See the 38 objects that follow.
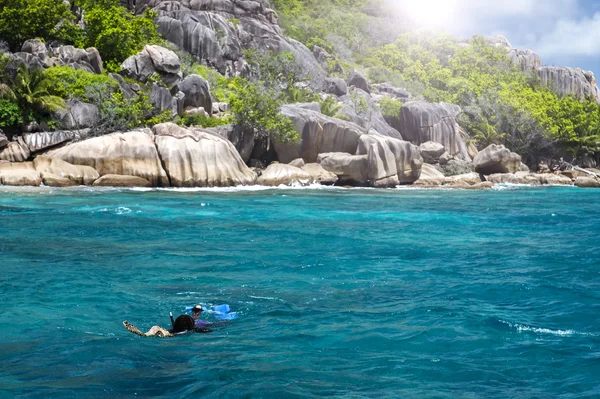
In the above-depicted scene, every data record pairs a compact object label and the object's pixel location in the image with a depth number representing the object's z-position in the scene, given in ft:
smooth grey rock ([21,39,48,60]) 132.26
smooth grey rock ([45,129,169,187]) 106.22
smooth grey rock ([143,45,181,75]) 143.64
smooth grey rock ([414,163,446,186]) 144.05
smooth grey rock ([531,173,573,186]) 163.12
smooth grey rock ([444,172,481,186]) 146.66
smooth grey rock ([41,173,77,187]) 101.40
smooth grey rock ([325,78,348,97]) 196.34
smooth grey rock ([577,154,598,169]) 196.90
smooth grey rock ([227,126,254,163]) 131.44
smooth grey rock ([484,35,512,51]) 339.46
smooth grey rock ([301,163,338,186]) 131.54
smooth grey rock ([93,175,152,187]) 105.50
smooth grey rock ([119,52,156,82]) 141.49
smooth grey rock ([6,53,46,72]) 120.78
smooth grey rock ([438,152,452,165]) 164.67
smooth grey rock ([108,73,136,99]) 129.70
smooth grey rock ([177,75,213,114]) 143.95
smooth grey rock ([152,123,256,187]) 111.75
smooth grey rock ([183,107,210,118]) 139.95
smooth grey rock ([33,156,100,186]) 102.71
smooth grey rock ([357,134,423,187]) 132.98
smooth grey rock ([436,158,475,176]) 159.53
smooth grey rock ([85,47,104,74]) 137.49
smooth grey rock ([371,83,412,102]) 217.56
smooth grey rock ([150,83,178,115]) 133.28
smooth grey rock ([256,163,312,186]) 124.36
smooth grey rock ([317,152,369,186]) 132.98
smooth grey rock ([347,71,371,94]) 213.25
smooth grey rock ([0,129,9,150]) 106.42
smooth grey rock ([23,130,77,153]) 108.68
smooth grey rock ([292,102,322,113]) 147.38
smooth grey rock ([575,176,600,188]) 164.14
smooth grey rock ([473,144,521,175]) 161.17
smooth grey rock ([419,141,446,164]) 165.07
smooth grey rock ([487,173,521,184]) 159.22
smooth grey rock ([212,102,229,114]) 152.87
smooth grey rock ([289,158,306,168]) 135.23
